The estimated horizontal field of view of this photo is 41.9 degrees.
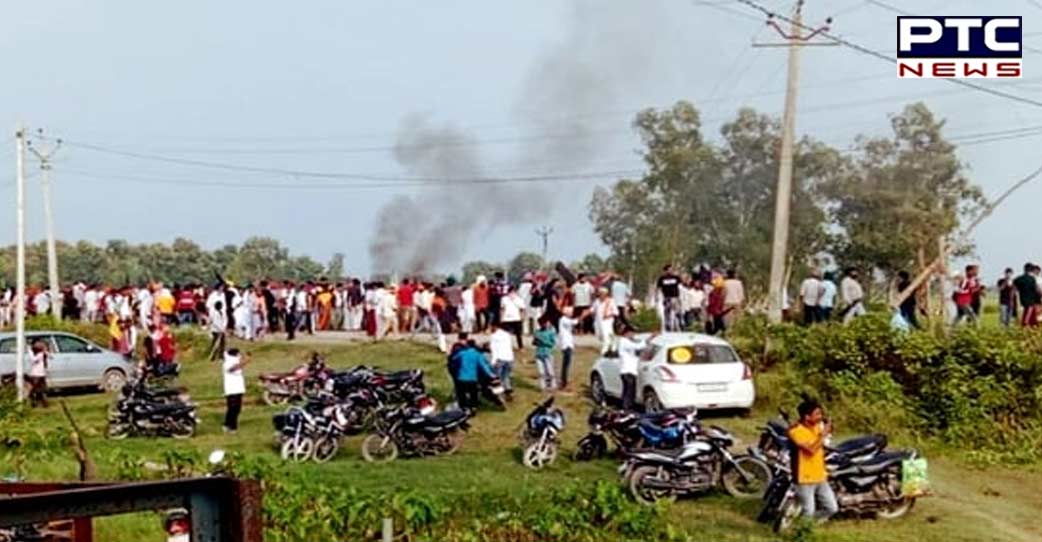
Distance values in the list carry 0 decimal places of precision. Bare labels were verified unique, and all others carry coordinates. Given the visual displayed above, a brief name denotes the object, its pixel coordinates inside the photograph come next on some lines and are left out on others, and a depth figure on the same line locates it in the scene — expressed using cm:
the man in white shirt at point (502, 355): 2580
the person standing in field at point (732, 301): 2984
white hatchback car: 2328
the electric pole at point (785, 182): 2839
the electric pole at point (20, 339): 2808
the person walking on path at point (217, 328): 3381
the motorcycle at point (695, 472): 1766
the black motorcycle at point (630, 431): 1906
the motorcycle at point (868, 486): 1642
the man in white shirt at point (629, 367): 2370
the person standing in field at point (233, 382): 2377
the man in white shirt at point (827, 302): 2870
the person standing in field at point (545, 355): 2652
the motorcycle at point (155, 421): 2469
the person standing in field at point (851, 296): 2806
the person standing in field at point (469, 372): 2431
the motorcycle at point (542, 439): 2064
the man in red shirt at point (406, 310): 3544
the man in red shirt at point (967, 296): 2828
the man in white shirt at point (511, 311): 2897
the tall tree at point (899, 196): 5003
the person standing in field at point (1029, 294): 2733
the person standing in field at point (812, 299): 2877
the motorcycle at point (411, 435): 2167
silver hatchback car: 3094
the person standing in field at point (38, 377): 2916
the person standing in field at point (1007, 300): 2877
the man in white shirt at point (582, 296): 3036
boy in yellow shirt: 1503
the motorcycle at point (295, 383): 2717
